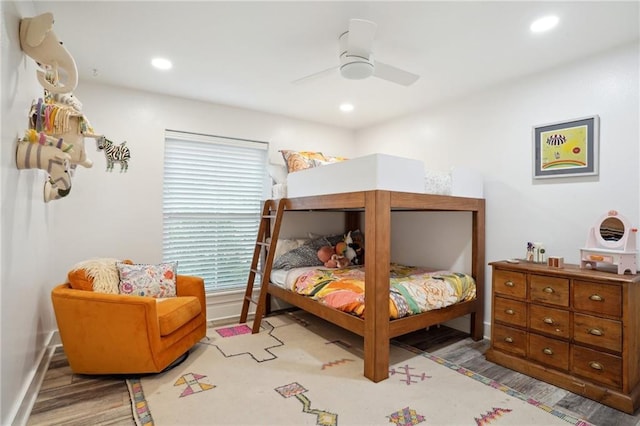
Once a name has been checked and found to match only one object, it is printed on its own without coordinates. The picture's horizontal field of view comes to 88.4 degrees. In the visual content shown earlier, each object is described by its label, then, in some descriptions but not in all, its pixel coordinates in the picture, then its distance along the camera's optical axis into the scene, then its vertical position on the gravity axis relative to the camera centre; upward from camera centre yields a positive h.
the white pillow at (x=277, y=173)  4.05 +0.55
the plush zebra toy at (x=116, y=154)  2.75 +0.52
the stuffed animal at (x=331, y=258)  3.83 -0.48
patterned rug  1.93 -1.17
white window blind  3.65 +0.15
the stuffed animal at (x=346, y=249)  4.05 -0.38
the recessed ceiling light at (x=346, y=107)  3.79 +1.31
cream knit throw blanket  2.49 -0.46
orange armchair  2.20 -0.79
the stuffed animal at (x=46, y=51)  1.67 +0.87
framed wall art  2.58 +0.60
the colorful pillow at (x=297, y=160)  3.63 +0.65
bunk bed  2.35 -0.47
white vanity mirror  2.21 -0.16
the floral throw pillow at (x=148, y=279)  2.76 -0.55
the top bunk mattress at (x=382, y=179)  2.39 +0.34
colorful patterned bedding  2.58 -0.61
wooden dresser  2.05 -0.75
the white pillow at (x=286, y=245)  4.03 -0.34
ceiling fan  2.01 +1.08
